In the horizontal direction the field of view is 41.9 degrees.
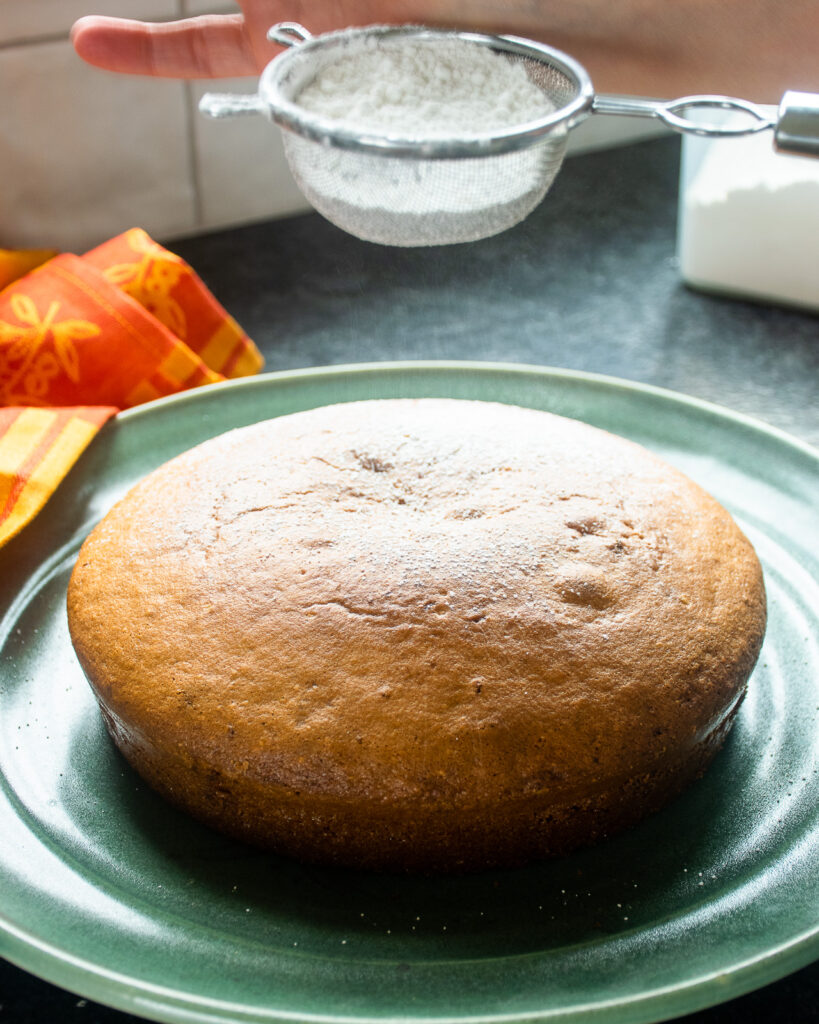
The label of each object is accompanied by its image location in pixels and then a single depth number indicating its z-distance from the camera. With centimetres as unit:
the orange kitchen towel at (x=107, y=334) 100
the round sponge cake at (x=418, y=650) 57
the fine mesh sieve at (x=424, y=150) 63
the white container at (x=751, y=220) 122
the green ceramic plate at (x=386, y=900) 51
